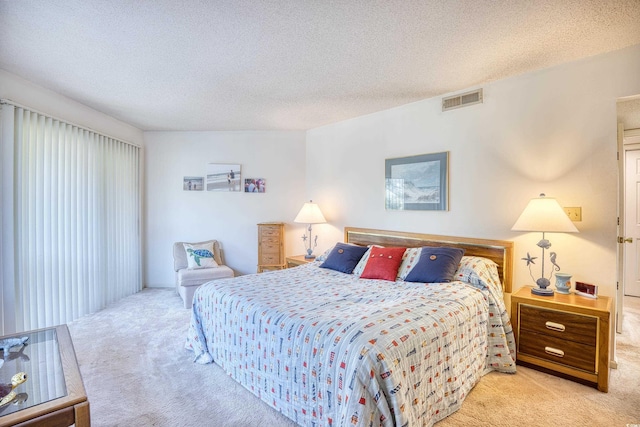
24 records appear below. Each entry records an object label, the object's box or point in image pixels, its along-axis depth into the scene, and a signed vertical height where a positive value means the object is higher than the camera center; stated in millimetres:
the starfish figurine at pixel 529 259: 2755 -438
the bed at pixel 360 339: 1509 -772
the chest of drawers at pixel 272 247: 4711 -562
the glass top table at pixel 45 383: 1291 -846
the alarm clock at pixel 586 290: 2404 -629
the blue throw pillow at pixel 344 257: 3275 -517
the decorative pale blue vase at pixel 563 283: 2507 -595
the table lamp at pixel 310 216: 4301 -82
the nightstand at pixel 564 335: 2174 -936
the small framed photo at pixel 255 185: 4996 +407
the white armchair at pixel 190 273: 4062 -856
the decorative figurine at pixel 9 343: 1862 -830
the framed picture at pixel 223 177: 4996 +537
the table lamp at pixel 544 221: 2396 -89
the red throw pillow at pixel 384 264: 2938 -528
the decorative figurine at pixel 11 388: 1401 -857
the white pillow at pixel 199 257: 4469 -691
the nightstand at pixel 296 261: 4117 -679
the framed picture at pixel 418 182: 3355 +319
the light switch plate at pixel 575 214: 2576 -33
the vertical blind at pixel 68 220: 2969 -113
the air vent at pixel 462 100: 3098 +1137
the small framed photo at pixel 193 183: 5004 +440
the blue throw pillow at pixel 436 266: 2674 -497
